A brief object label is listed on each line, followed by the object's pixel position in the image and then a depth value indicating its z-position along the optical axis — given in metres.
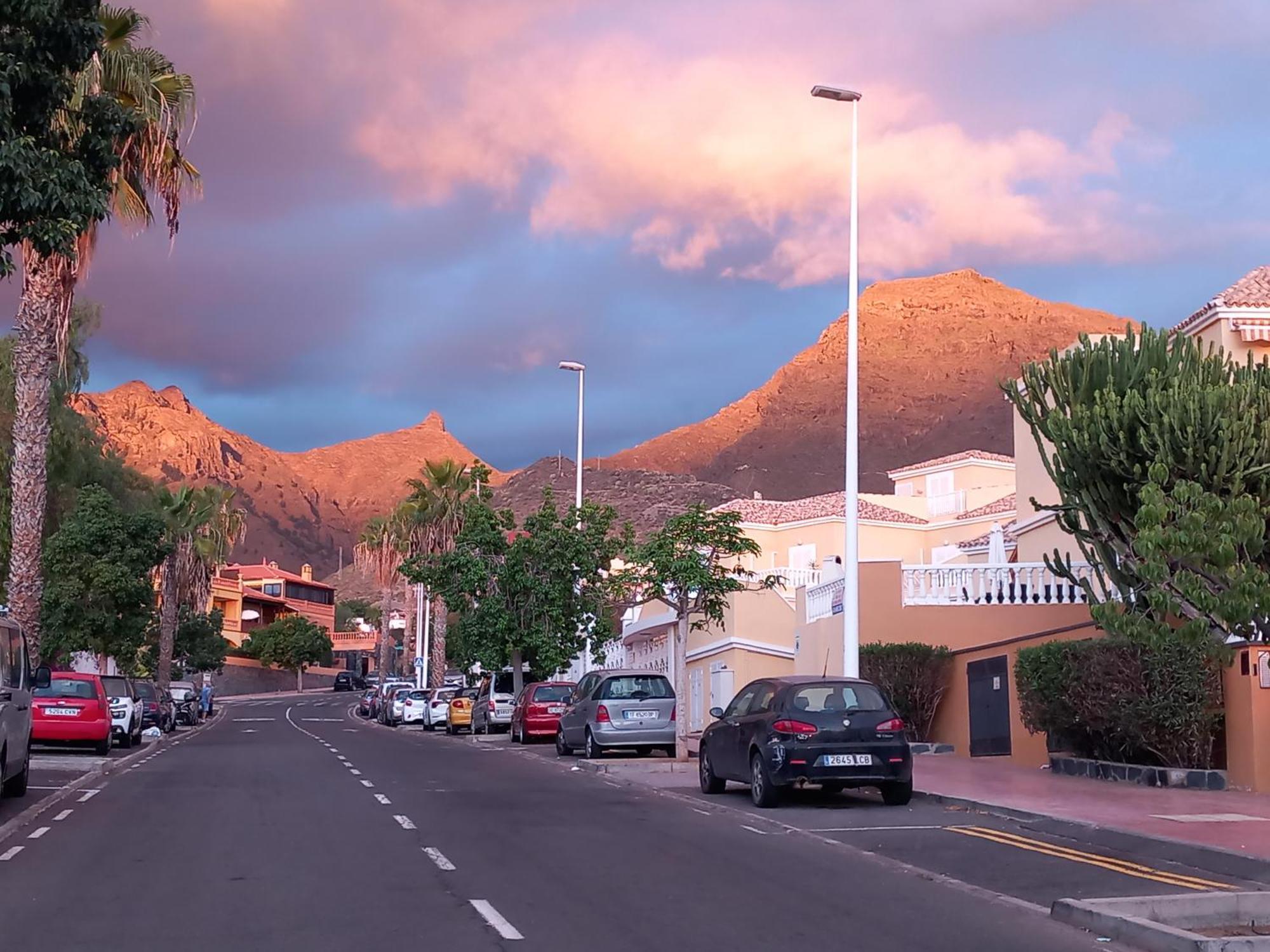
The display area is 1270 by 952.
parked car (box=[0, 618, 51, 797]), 16.81
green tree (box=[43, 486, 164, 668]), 40.38
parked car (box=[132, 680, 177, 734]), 41.19
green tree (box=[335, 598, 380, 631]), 150.88
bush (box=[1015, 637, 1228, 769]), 17.97
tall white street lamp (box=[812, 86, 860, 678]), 21.52
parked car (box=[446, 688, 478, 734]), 44.66
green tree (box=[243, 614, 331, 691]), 109.25
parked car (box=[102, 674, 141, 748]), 34.03
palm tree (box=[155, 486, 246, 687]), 58.06
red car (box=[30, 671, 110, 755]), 28.08
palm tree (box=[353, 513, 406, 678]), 67.94
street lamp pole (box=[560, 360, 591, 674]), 40.31
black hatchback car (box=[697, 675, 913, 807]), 16.81
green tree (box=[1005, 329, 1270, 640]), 18.31
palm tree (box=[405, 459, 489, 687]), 60.06
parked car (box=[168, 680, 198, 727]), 52.97
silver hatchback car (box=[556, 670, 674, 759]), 28.19
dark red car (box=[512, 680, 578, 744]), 35.81
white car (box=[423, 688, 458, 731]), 48.81
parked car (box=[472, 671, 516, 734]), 42.19
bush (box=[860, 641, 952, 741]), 25.94
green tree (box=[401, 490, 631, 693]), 39.62
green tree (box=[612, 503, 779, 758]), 26.53
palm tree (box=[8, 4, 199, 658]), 26.42
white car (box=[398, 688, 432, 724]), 53.09
